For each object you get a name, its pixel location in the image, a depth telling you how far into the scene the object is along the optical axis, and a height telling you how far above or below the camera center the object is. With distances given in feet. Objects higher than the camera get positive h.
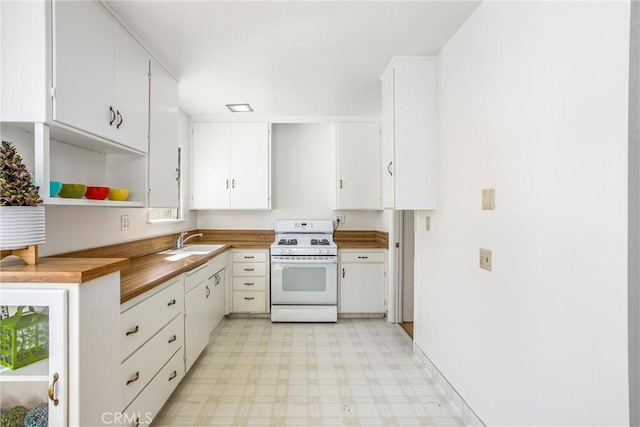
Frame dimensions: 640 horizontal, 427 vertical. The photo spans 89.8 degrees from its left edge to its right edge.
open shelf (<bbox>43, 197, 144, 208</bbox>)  4.59 +0.19
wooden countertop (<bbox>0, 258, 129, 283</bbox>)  3.76 -0.69
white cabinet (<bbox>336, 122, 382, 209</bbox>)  12.91 +1.94
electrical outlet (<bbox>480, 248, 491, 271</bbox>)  5.50 -0.80
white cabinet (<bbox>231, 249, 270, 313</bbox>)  12.46 -2.63
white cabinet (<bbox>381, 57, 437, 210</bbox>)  7.64 +1.97
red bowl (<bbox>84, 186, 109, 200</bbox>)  5.78 +0.37
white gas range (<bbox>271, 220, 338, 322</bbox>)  12.00 -2.63
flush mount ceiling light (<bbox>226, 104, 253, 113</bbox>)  11.37 +3.84
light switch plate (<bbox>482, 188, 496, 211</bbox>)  5.37 +0.24
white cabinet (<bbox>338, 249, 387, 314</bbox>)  12.50 -2.68
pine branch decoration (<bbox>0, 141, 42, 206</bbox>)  3.90 +0.41
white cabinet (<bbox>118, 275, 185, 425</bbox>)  5.09 -2.52
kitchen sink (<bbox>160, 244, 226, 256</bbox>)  10.36 -1.26
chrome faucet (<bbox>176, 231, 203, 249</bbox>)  11.33 -0.98
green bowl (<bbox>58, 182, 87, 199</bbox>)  5.22 +0.37
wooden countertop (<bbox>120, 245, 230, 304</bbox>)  5.39 -1.25
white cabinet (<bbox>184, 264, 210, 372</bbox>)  7.76 -2.64
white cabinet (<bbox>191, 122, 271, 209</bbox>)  12.85 +1.86
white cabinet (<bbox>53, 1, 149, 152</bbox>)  4.71 +2.41
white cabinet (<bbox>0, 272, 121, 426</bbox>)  3.77 -1.75
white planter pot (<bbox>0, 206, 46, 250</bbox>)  3.87 -0.16
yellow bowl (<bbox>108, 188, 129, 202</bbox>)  6.56 +0.40
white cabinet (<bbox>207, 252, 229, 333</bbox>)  9.94 -2.51
